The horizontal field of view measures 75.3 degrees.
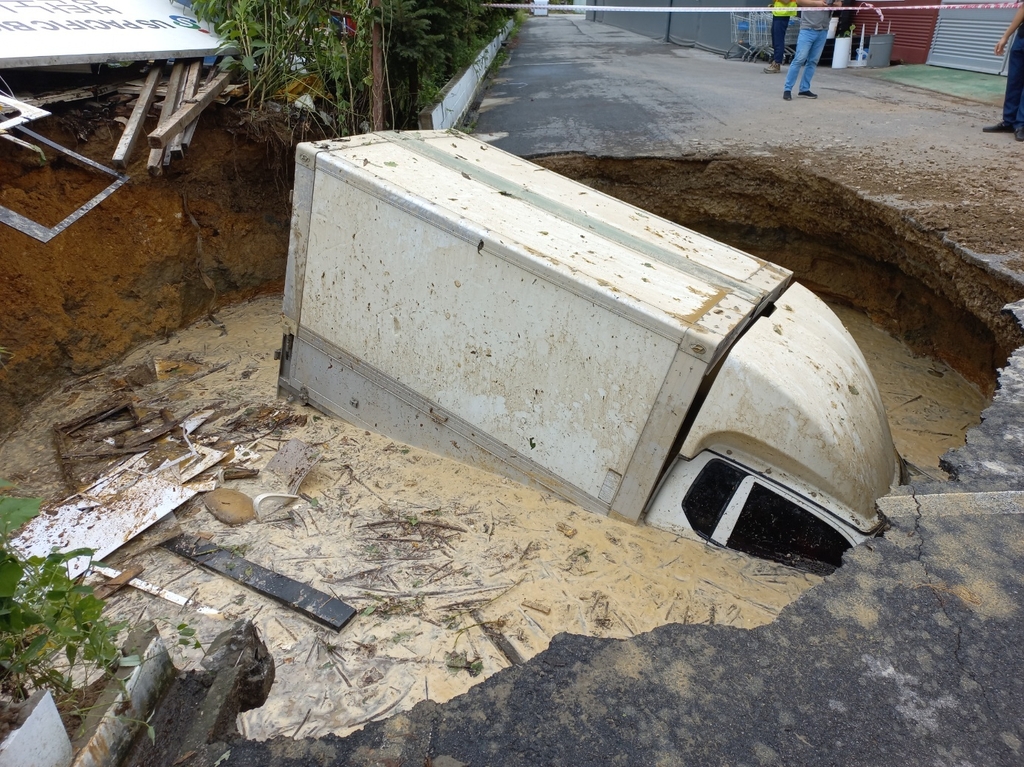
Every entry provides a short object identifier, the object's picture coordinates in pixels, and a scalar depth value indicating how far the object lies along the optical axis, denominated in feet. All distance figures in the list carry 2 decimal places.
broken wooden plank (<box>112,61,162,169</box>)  20.72
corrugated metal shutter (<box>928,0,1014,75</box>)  38.32
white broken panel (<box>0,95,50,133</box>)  18.67
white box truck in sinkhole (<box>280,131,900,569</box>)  12.29
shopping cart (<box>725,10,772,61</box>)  52.85
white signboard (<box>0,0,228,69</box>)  19.67
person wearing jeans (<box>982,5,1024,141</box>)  26.14
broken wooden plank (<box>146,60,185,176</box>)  20.65
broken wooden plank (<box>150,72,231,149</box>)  20.20
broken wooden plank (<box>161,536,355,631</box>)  12.46
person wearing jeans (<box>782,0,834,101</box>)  34.68
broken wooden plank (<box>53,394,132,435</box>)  19.56
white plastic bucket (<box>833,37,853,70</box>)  48.47
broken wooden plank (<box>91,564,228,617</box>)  12.81
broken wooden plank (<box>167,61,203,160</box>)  21.57
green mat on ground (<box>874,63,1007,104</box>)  35.45
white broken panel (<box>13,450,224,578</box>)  14.73
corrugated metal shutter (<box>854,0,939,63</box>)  45.37
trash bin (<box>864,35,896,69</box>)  47.73
